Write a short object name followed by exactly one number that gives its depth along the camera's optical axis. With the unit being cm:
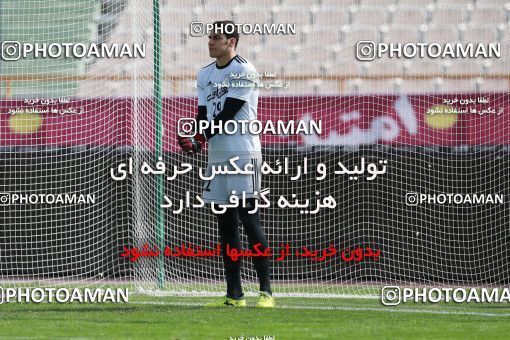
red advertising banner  2233
